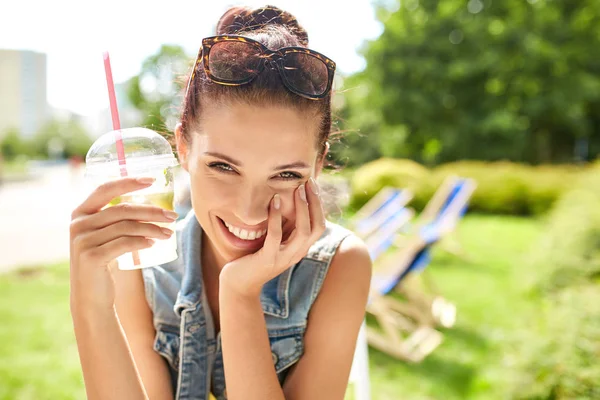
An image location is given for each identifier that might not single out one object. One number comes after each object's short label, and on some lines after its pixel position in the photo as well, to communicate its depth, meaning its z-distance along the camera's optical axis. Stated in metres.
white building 96.69
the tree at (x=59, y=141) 67.38
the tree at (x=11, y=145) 60.62
